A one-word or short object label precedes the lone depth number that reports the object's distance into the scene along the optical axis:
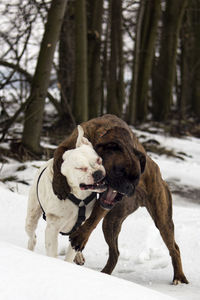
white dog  3.17
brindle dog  3.17
